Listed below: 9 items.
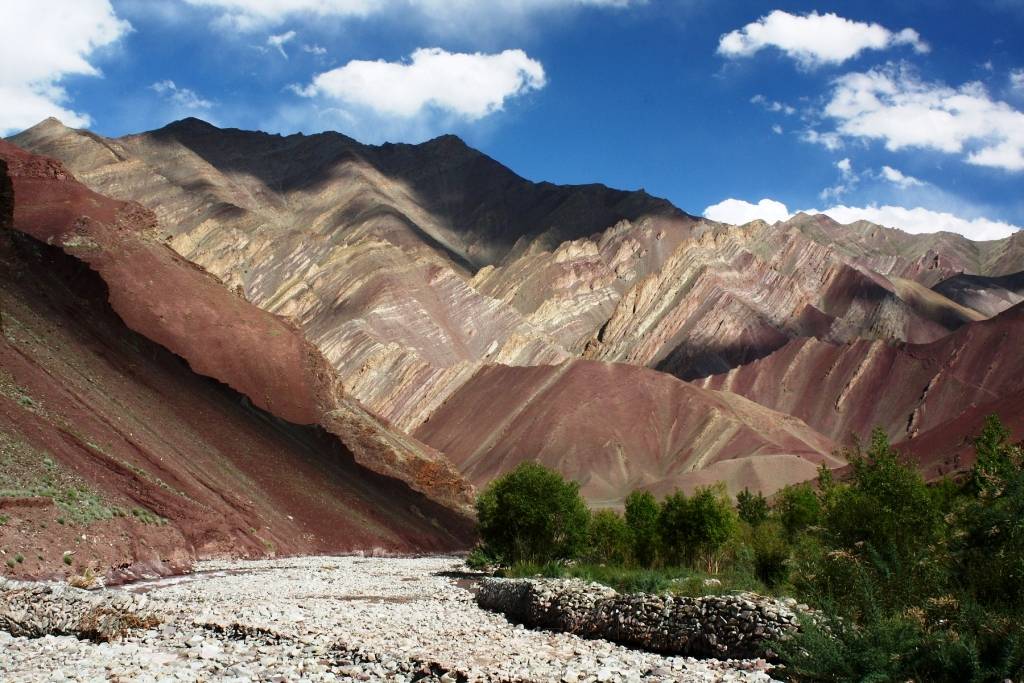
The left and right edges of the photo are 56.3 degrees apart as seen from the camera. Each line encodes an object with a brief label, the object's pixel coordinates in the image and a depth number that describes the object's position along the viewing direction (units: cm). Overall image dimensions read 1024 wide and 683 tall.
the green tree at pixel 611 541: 5603
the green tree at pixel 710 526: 5344
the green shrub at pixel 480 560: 5259
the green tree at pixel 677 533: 5472
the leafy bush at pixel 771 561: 2980
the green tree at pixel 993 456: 1429
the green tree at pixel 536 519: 4972
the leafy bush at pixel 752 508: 7862
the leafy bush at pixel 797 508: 5884
